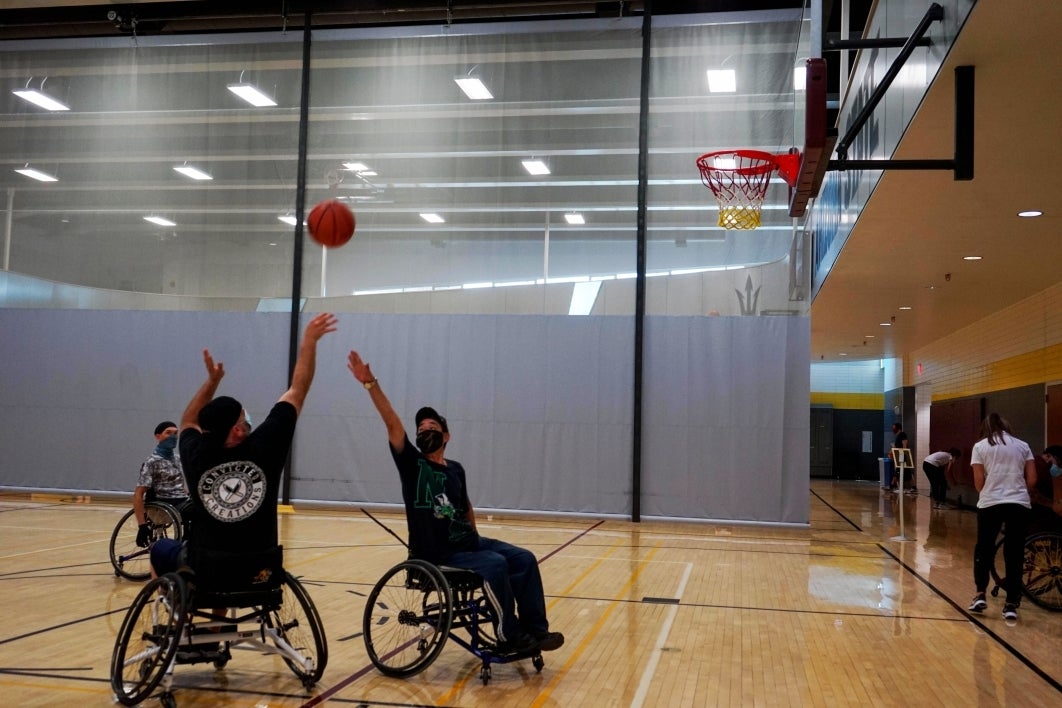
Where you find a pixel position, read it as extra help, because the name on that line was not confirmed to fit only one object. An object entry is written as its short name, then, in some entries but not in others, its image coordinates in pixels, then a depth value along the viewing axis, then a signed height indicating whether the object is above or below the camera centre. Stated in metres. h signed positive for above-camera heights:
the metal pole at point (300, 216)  14.35 +2.95
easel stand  18.11 -0.55
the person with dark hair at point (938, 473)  16.88 -0.71
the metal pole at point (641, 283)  13.41 +1.97
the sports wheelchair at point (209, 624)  4.17 -0.98
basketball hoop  10.73 +2.83
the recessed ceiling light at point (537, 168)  14.14 +3.69
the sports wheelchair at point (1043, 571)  7.28 -1.03
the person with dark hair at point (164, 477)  7.76 -0.57
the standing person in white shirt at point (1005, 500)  6.96 -0.47
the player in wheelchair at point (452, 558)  4.85 -0.72
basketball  7.30 +1.44
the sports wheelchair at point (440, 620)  4.71 -1.03
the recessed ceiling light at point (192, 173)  15.05 +3.67
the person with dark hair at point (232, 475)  4.32 -0.29
